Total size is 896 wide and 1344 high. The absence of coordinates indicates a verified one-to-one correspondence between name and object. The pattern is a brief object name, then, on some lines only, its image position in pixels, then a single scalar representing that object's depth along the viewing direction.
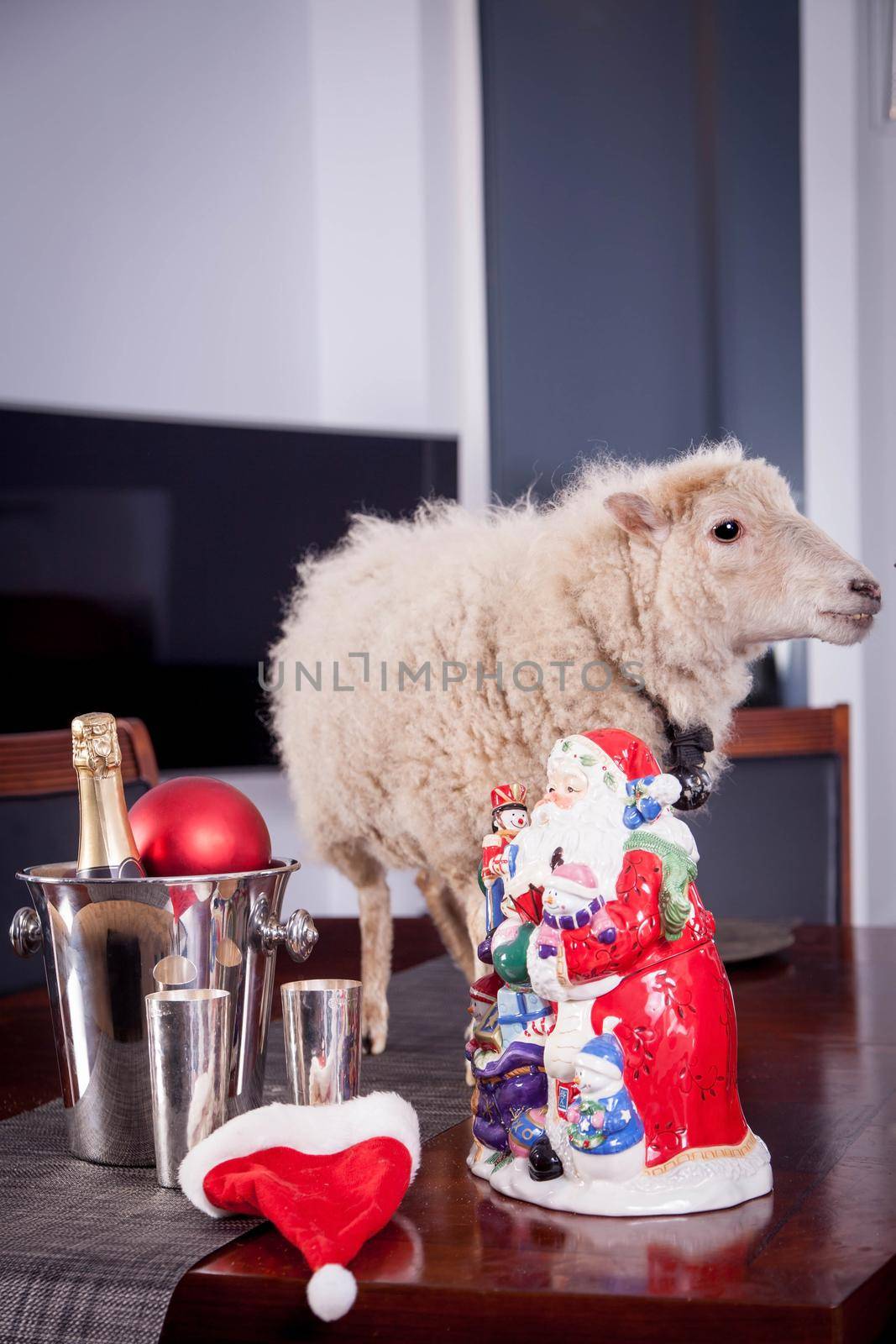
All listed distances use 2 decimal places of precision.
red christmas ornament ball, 0.83
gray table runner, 0.60
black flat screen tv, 2.75
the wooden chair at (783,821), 2.00
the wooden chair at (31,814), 1.61
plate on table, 1.44
